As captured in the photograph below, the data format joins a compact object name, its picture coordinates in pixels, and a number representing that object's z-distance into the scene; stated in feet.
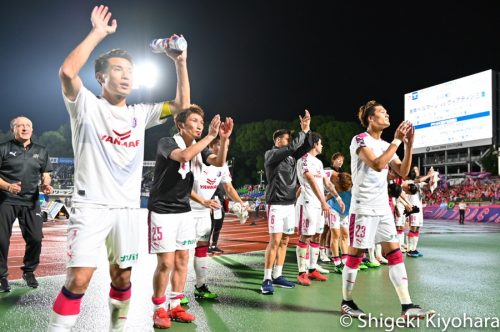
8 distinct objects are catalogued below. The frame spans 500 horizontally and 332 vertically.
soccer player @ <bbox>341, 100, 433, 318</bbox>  15.90
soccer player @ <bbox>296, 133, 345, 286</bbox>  23.44
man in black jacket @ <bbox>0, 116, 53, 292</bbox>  20.47
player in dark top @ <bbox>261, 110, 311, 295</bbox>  21.06
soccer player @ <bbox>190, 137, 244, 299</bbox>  19.51
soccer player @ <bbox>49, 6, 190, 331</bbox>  10.14
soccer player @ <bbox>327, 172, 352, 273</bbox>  27.73
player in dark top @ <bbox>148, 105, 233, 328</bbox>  15.35
